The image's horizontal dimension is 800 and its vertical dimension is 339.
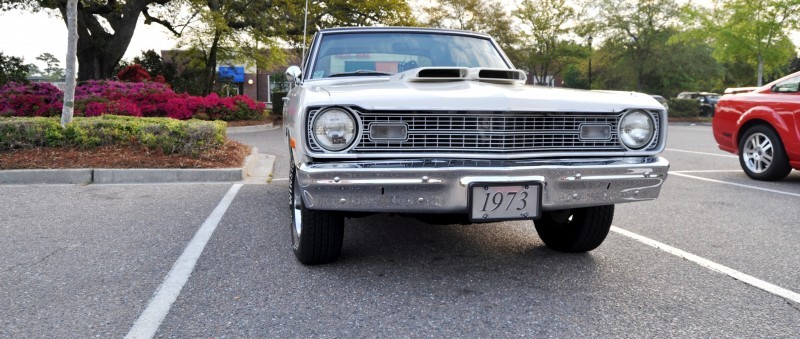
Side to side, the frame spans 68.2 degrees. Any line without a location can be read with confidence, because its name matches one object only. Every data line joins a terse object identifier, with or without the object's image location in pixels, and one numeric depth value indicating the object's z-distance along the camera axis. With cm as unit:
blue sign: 3824
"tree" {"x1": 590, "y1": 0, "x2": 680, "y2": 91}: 3359
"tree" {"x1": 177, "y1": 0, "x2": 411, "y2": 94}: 2003
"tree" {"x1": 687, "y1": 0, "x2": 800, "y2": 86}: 2688
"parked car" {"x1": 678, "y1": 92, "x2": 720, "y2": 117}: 3303
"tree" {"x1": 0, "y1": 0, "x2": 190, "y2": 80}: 1889
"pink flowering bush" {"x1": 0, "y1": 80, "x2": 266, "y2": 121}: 1296
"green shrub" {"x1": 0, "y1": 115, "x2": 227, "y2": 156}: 740
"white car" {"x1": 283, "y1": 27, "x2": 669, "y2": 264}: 282
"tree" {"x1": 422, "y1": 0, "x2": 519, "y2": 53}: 3550
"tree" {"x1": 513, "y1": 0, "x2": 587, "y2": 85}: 3547
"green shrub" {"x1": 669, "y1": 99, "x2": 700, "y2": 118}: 2945
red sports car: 677
